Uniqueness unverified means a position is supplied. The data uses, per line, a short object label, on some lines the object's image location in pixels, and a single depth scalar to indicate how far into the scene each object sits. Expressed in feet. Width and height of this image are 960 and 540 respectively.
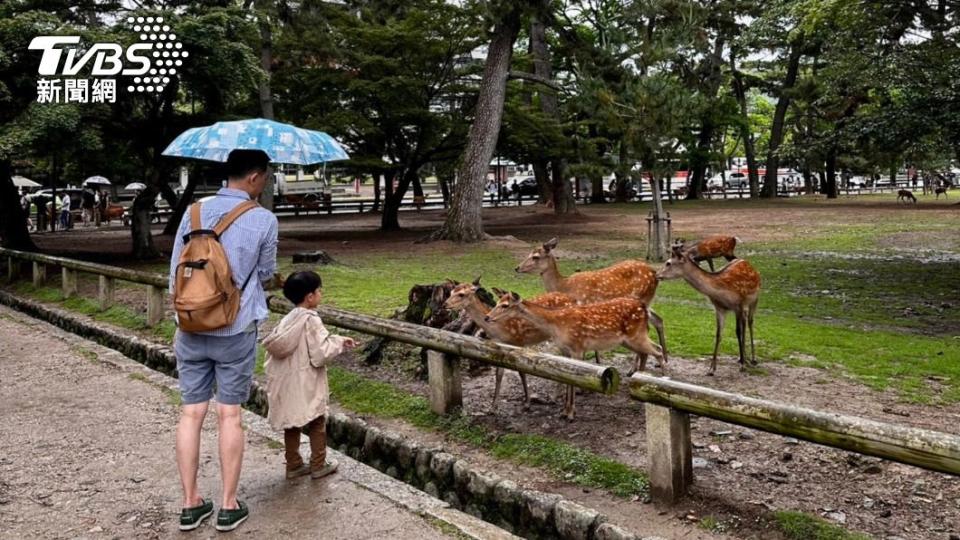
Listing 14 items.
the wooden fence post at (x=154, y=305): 30.58
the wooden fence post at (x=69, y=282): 38.93
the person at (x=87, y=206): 108.88
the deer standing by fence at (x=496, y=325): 17.85
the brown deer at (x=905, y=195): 107.65
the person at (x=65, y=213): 93.91
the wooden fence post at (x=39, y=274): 43.16
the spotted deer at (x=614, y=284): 22.26
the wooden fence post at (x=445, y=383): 17.84
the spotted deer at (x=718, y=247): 30.12
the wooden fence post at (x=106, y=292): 34.86
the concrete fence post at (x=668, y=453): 12.75
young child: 13.35
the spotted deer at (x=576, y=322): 17.26
